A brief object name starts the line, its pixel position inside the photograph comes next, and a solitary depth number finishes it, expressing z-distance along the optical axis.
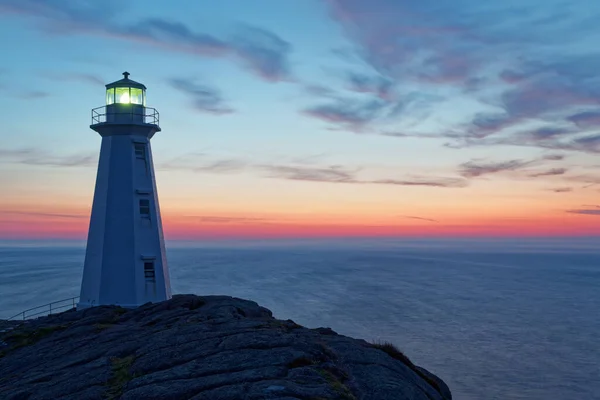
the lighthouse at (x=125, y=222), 29.53
